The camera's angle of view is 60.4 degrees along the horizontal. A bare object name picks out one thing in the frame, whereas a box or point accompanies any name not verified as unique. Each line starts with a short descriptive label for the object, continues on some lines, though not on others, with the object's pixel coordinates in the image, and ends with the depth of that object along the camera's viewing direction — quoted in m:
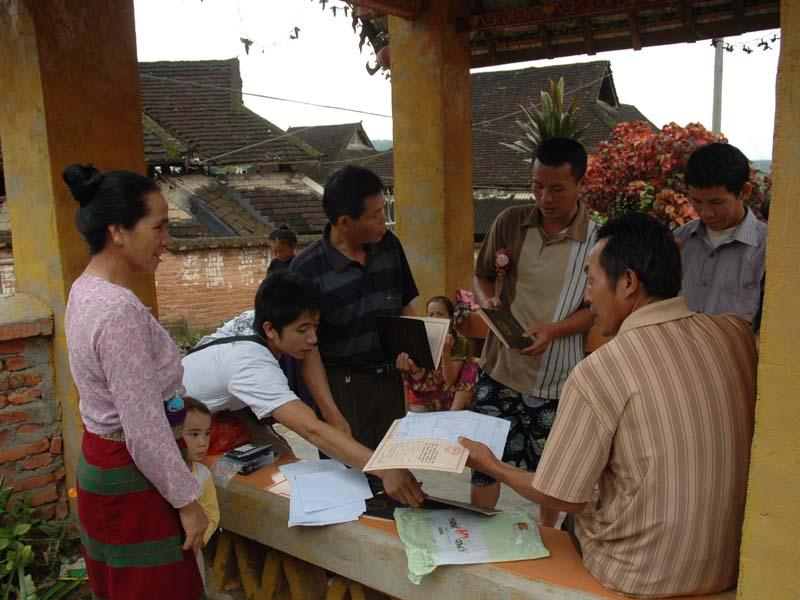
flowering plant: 5.88
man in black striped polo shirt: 2.87
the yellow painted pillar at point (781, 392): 1.52
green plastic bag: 2.04
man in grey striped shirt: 2.88
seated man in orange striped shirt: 1.69
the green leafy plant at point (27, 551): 3.06
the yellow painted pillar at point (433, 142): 4.64
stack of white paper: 2.34
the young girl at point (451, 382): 4.83
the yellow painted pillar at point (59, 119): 3.30
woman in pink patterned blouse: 1.93
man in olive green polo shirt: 3.01
